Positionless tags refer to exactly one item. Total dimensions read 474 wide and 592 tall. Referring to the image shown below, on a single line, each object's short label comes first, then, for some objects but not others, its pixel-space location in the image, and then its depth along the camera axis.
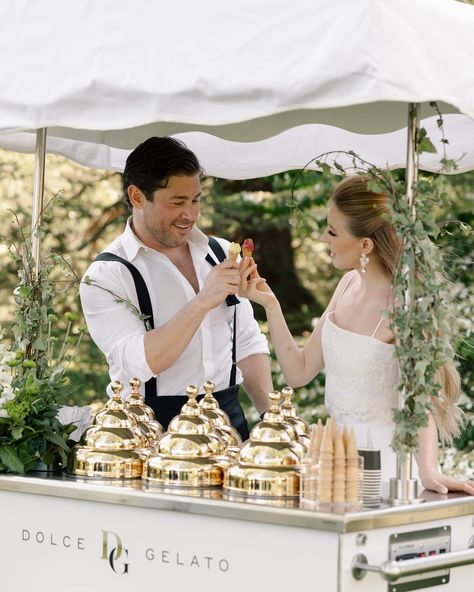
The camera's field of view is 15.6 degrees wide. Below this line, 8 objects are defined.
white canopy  4.21
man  6.09
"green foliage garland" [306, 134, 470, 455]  4.51
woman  5.60
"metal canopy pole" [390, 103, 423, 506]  4.60
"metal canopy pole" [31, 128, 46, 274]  5.99
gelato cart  4.34
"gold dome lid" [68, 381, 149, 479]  5.09
